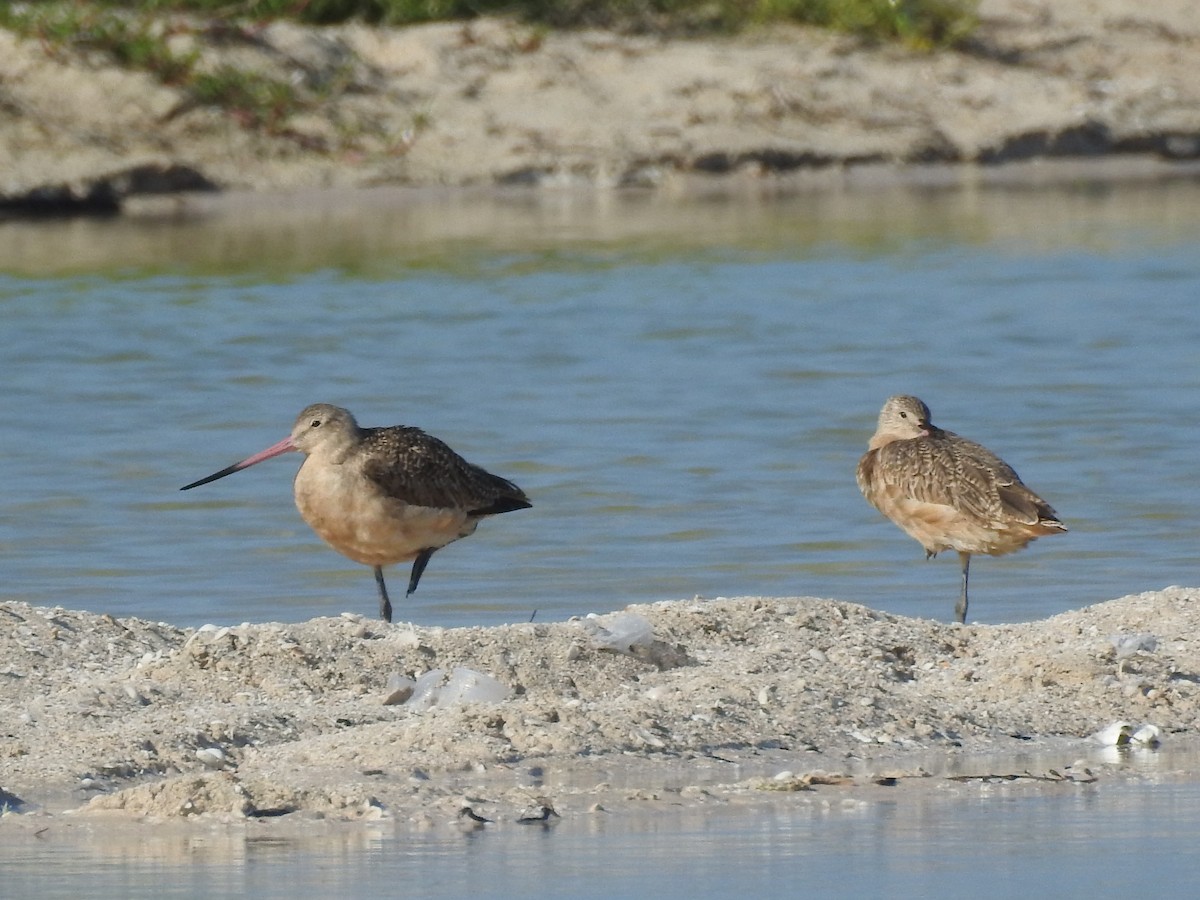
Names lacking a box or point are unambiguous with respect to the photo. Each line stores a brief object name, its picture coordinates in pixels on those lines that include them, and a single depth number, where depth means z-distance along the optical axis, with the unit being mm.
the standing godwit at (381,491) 19422
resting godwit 19578
